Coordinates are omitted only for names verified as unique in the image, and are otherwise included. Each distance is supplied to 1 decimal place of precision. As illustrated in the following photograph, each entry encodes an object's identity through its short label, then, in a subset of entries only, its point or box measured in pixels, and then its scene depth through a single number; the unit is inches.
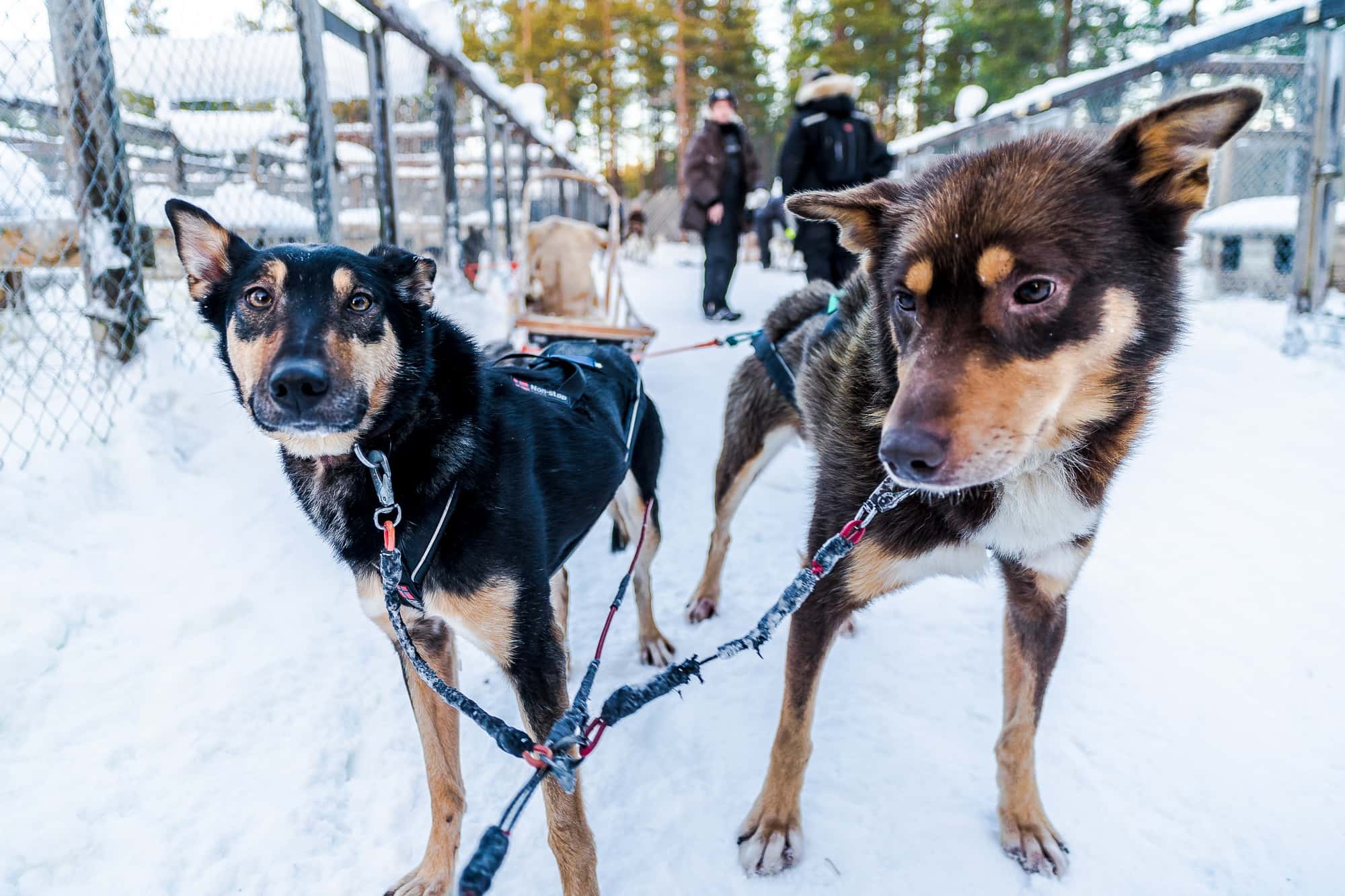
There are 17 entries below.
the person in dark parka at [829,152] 286.0
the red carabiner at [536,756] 53.0
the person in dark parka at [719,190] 349.4
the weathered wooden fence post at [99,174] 128.7
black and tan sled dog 66.7
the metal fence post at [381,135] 216.2
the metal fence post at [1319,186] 192.2
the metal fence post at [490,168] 347.6
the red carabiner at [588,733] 55.5
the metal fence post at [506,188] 392.2
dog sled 262.8
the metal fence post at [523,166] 462.0
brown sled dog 53.5
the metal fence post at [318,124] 174.9
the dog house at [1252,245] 254.7
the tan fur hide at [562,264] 269.4
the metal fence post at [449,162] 280.4
